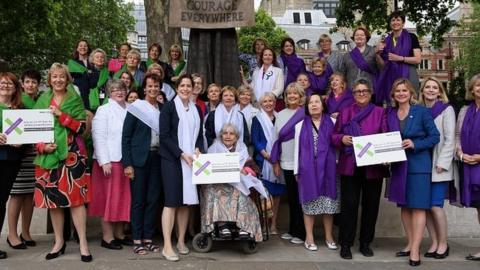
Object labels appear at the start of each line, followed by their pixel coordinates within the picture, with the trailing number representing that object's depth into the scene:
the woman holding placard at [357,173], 5.55
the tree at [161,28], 10.50
